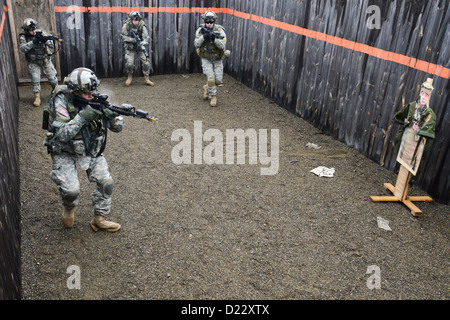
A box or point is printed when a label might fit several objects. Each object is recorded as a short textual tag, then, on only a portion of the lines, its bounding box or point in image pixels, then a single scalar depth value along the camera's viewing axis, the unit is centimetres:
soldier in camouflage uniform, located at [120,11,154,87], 950
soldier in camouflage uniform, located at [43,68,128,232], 387
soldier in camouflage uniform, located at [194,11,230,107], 825
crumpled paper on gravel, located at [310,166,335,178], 596
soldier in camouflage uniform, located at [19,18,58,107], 777
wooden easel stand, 505
